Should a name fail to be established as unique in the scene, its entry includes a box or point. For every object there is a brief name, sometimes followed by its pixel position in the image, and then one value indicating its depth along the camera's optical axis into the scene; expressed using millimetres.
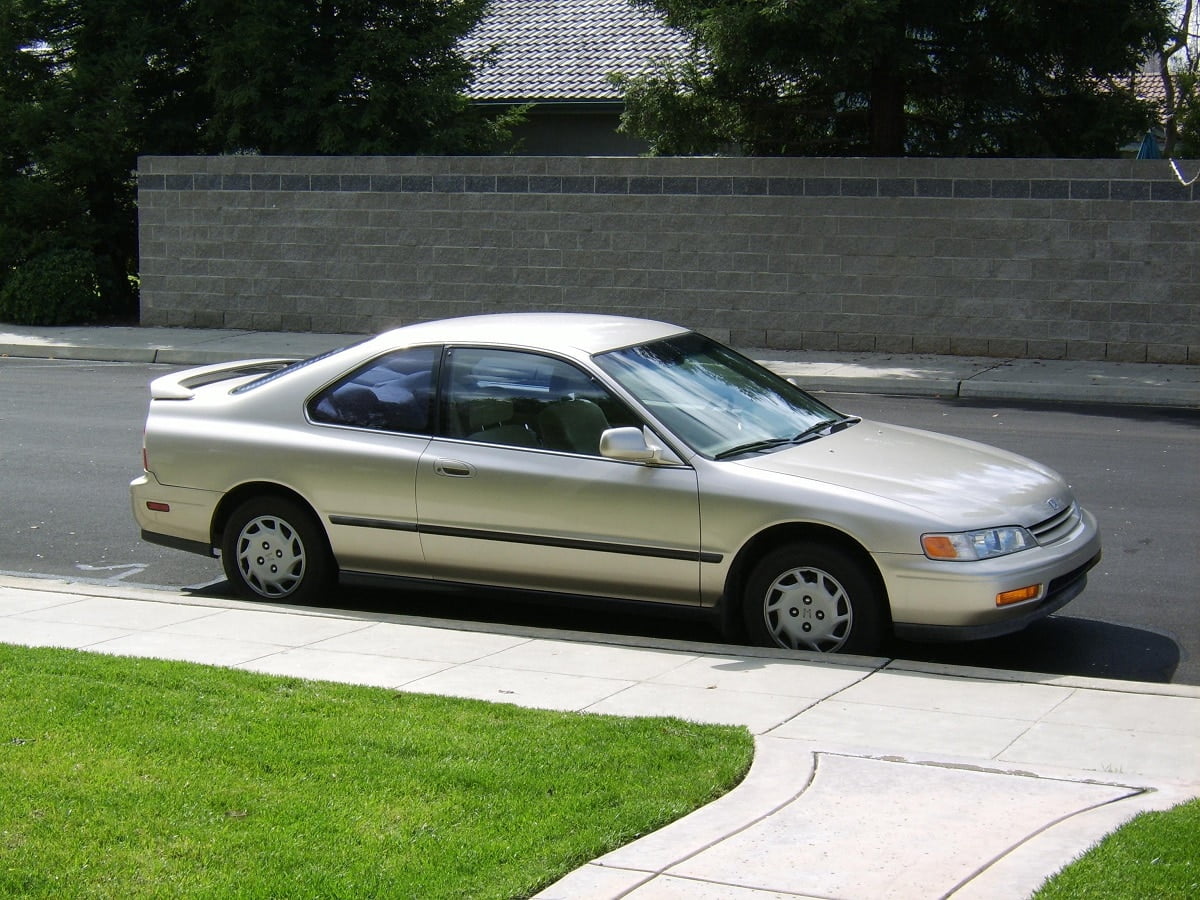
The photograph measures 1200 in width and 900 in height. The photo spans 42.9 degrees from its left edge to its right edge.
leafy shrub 22203
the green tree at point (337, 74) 21781
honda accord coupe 6613
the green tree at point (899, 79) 17844
